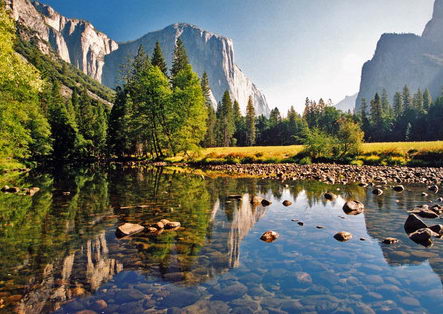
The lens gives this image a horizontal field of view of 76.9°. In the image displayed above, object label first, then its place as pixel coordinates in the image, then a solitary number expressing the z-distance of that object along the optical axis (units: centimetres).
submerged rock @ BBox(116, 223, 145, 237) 925
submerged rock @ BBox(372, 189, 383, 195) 1715
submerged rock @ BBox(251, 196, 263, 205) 1477
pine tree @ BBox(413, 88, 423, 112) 10721
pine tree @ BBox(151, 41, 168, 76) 5575
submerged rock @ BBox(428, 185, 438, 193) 1847
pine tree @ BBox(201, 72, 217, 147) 7538
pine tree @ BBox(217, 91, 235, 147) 9344
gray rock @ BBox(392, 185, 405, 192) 1851
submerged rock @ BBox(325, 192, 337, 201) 1595
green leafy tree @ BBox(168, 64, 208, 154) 4169
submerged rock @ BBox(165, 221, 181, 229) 1009
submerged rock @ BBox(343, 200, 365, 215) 1258
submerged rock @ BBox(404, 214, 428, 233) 938
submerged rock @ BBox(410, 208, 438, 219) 1150
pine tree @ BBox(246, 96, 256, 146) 10550
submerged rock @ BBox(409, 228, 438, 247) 847
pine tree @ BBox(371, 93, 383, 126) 10157
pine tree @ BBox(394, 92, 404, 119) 11158
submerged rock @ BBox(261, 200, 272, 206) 1447
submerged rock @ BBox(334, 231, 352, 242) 908
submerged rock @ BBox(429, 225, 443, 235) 937
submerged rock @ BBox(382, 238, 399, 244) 862
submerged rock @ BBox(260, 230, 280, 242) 905
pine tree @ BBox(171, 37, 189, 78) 5744
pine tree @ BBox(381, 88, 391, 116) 11381
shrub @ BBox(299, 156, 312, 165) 4019
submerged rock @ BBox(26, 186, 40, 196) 1766
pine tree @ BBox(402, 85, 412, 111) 11393
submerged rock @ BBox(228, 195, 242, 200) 1608
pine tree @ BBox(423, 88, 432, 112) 10925
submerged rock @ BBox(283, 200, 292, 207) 1446
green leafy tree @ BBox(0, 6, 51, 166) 1884
